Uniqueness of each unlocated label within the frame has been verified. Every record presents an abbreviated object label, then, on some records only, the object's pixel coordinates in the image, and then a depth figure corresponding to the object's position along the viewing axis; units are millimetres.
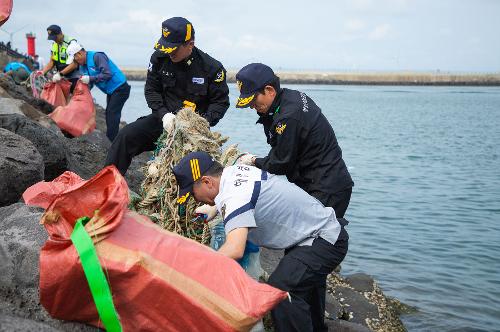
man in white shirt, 3525
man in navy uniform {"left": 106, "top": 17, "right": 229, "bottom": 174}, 5953
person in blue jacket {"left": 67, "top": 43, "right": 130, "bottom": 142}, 9203
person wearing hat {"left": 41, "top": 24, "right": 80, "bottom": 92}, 10203
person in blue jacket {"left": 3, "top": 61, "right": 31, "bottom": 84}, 16311
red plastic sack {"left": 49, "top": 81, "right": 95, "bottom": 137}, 10211
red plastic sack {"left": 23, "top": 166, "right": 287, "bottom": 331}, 3115
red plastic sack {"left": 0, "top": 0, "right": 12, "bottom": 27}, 5258
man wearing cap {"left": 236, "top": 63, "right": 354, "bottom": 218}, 4434
